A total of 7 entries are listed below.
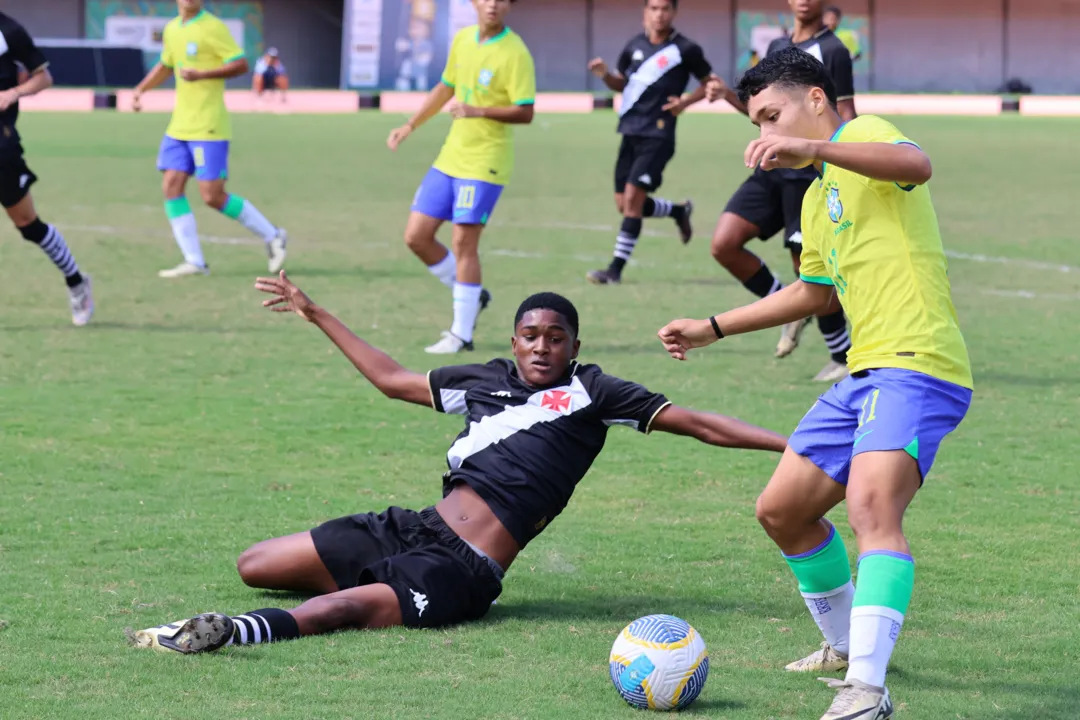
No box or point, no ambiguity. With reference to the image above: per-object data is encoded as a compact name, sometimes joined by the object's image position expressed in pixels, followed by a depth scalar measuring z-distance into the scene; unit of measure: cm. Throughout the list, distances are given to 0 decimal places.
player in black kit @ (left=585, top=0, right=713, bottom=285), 2675
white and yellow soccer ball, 841
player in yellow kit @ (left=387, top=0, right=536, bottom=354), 1998
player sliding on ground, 991
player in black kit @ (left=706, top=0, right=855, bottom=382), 1802
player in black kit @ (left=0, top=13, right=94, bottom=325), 2055
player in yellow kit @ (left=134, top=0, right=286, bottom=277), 2605
